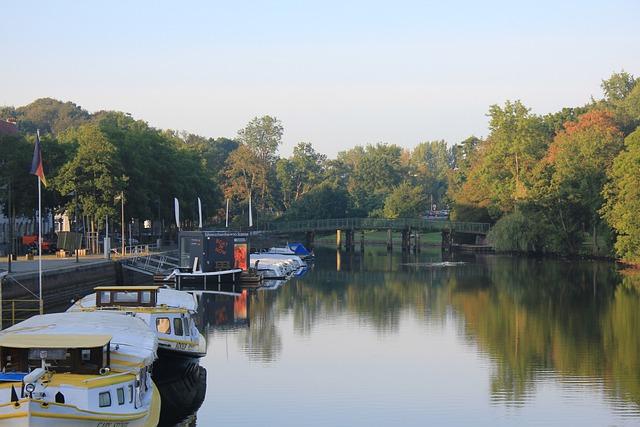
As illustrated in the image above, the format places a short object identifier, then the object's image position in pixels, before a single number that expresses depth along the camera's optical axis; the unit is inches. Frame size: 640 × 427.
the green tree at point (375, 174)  7549.2
